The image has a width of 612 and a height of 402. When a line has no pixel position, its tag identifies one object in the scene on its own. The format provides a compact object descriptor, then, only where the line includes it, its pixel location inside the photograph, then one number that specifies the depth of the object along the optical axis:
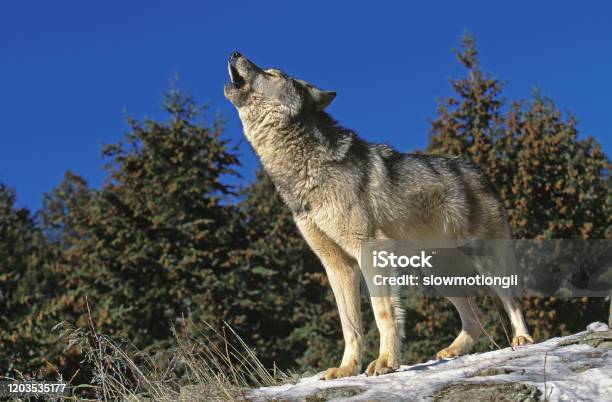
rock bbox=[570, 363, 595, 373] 4.29
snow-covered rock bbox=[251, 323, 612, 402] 4.03
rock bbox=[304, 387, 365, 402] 4.40
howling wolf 5.83
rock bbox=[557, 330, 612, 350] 4.83
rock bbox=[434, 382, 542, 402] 4.00
